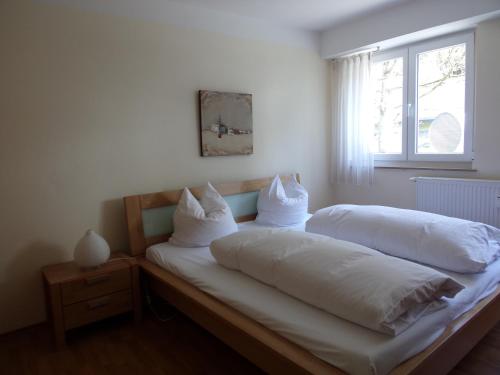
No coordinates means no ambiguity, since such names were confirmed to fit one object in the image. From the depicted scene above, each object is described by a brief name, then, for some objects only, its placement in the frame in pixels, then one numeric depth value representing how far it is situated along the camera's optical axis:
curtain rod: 3.66
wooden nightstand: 2.25
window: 3.20
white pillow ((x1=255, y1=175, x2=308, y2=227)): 3.25
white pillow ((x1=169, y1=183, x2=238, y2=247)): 2.73
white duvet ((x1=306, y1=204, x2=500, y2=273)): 2.02
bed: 1.39
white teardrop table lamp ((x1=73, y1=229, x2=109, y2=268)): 2.38
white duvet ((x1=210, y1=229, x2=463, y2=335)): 1.48
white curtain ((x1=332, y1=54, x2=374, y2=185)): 3.78
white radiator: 2.96
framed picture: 3.18
